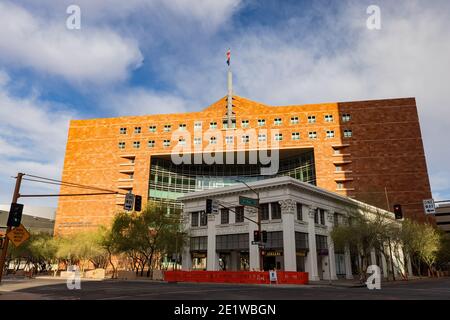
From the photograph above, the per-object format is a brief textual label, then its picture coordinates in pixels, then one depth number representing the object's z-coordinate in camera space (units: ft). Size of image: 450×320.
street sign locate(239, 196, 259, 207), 103.94
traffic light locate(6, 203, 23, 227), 70.85
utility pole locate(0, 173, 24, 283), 72.11
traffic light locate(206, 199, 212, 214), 94.39
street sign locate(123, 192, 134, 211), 83.16
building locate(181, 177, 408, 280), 147.23
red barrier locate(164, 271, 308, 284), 109.77
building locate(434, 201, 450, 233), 440.45
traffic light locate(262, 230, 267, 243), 105.97
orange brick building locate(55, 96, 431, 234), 232.53
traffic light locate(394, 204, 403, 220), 96.17
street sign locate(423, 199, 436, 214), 95.21
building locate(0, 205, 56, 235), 399.65
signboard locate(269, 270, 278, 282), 102.94
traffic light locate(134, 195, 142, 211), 83.69
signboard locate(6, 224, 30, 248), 70.72
